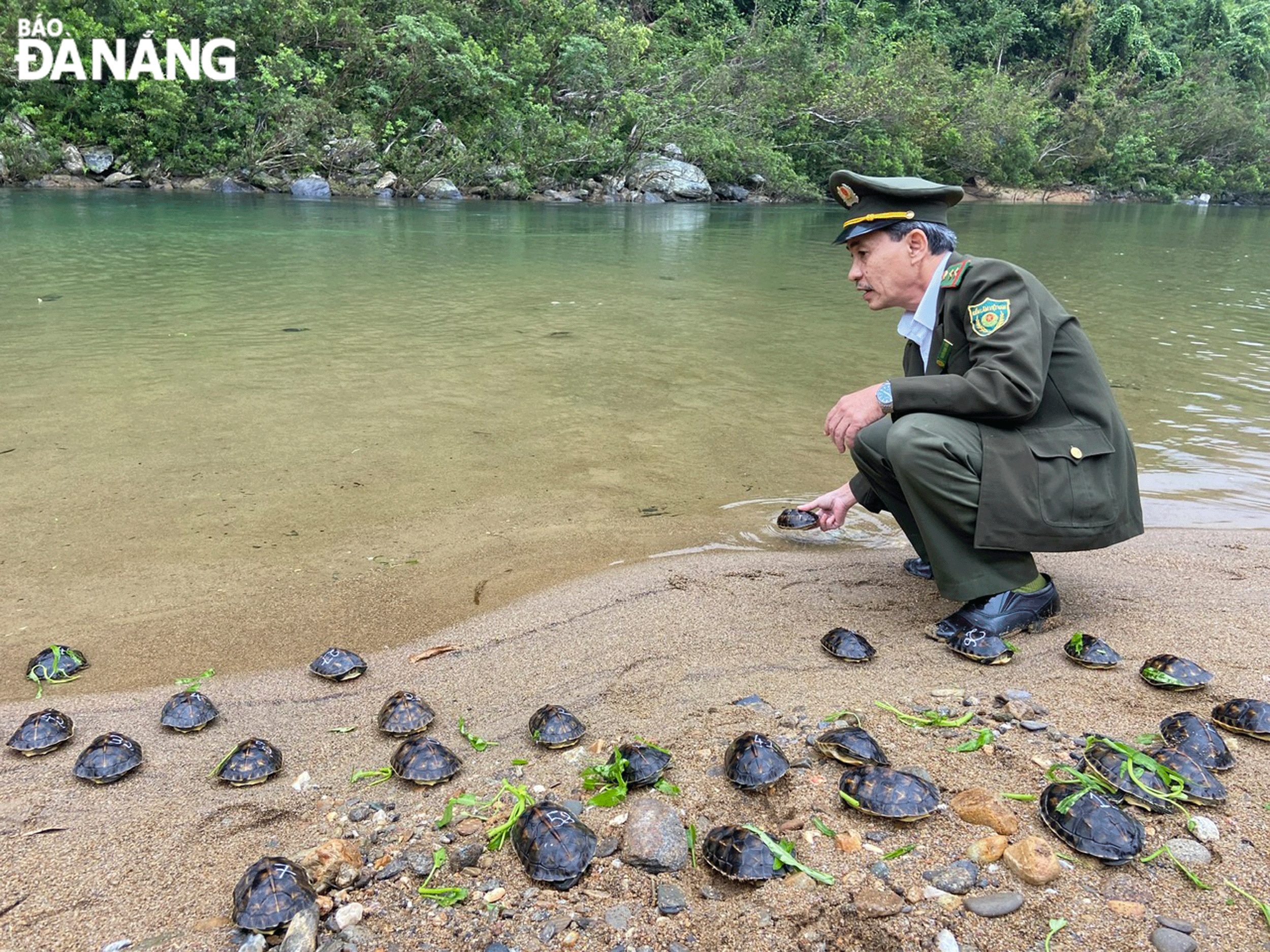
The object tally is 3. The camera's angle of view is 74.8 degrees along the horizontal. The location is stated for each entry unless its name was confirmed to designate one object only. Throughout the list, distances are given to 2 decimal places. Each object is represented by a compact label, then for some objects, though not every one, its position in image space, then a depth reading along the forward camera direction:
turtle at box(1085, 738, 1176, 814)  2.03
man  2.86
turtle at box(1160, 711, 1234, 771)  2.21
